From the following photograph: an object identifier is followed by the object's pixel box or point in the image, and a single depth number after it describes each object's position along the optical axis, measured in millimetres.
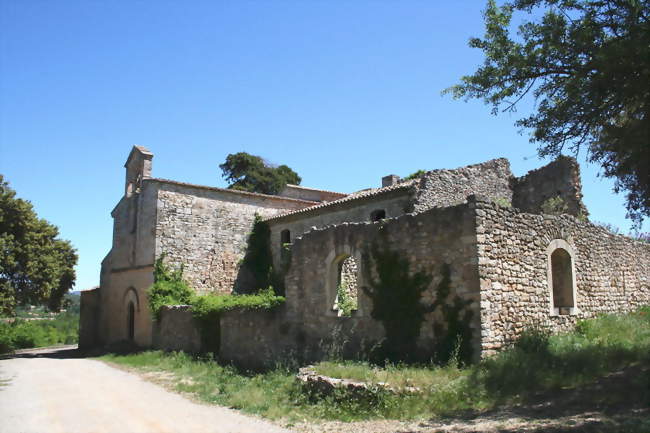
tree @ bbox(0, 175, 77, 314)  22719
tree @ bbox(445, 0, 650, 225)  8758
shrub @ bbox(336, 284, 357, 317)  14408
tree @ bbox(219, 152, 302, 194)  52125
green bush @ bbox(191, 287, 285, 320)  16438
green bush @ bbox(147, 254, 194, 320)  22406
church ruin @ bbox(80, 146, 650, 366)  11250
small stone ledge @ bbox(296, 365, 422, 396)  9555
